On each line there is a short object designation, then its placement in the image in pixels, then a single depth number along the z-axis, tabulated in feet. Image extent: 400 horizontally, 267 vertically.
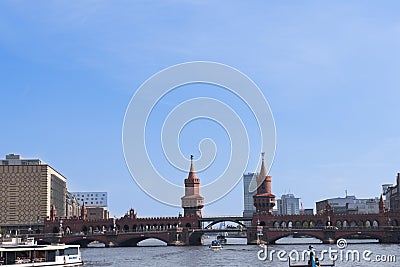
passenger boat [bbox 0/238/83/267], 298.21
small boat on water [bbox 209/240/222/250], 567.59
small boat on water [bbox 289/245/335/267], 246.31
